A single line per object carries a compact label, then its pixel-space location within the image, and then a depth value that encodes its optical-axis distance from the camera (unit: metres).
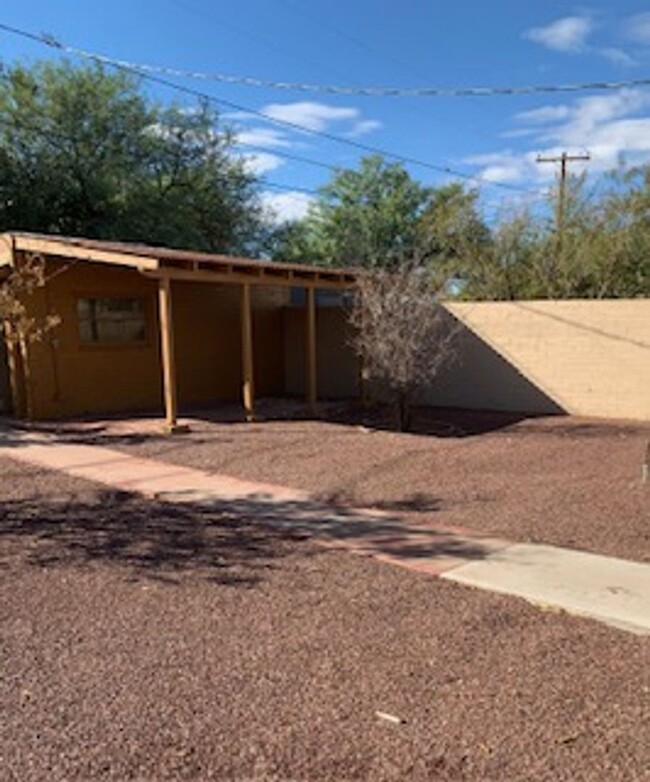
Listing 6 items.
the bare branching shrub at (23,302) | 10.19
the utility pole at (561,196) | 18.60
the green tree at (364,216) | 30.75
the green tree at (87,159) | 18.98
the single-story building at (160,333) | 11.23
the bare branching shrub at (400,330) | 11.32
